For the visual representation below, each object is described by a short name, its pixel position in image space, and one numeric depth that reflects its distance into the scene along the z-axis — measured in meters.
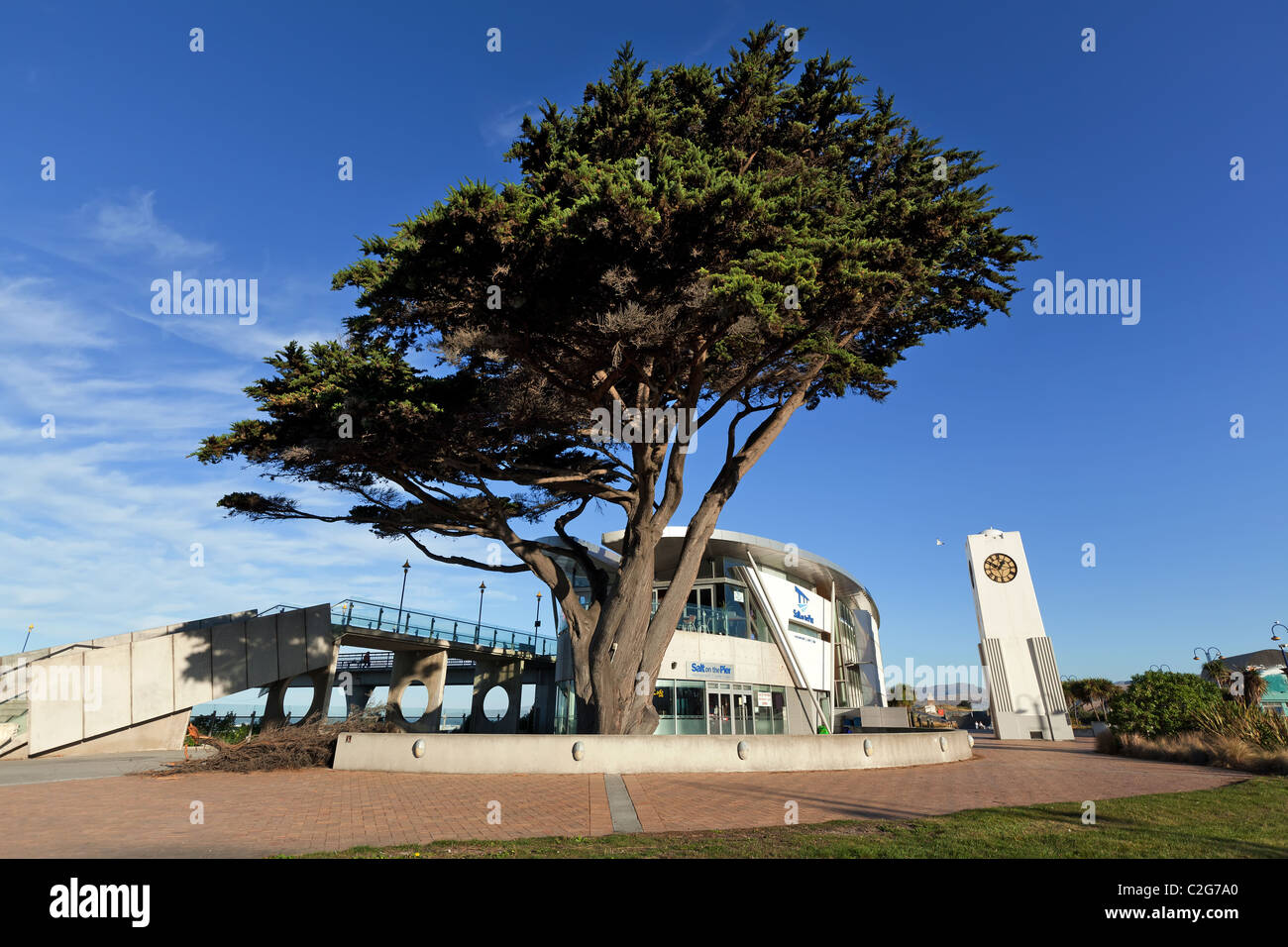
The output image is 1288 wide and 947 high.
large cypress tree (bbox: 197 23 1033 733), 11.62
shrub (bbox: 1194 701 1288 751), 14.31
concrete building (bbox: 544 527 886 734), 25.38
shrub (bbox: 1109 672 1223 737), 17.61
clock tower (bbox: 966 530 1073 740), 28.97
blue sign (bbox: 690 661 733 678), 25.64
